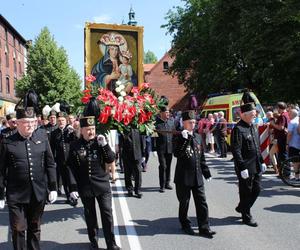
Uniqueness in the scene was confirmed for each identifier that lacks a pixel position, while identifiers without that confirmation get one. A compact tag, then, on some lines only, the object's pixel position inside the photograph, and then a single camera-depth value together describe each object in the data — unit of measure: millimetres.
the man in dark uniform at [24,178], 4984
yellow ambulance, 18370
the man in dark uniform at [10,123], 10453
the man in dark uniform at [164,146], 10164
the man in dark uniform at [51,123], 9688
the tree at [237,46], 23500
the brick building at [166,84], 60219
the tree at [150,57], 123438
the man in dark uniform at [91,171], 5730
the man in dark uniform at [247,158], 6809
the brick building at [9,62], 46188
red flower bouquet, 7961
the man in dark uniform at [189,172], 6340
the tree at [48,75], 42562
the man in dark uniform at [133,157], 9445
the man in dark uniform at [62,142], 9047
